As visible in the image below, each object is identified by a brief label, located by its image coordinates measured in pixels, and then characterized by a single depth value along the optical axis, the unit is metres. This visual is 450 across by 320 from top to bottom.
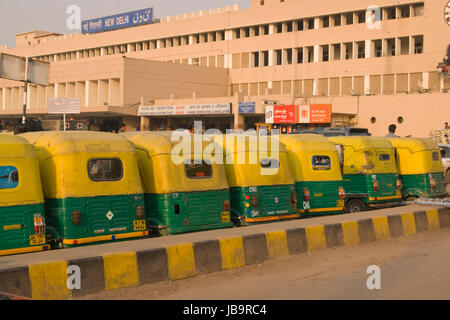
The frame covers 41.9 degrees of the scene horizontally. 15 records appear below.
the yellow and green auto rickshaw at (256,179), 12.13
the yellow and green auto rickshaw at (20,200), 8.67
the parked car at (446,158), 24.98
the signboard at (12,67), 18.75
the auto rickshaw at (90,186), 9.41
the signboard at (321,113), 42.22
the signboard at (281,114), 42.78
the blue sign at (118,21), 72.31
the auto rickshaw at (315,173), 13.87
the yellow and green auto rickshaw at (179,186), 10.70
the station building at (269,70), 47.25
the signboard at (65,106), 20.43
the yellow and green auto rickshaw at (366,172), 15.54
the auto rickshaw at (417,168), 16.62
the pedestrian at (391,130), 18.83
